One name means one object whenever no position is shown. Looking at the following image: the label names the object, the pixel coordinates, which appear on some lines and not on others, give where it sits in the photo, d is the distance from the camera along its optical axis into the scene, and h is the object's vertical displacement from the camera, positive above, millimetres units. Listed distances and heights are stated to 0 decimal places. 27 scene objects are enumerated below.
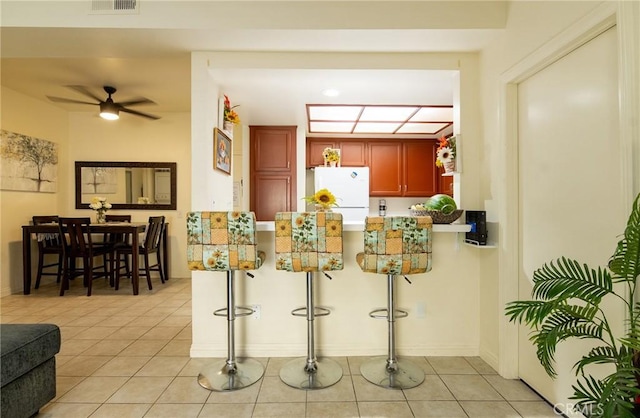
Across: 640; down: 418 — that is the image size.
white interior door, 1380 +184
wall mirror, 4695 +424
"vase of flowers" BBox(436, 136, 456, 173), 2322 +400
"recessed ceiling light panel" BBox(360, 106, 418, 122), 3340 +1076
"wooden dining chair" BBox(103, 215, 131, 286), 4287 -368
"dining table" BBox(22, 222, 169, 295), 3826 -270
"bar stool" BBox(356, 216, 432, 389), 1842 -211
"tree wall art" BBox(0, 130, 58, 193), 3766 +630
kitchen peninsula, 2316 -701
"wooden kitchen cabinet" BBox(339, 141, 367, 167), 4824 +848
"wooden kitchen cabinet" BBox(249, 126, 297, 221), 4090 +653
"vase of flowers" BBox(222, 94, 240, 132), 2625 +776
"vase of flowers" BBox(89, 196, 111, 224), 4152 +66
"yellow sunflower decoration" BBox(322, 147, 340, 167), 4434 +740
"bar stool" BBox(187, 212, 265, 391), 1857 -181
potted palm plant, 924 -383
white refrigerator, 4266 +295
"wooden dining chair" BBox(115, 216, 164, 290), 4051 -448
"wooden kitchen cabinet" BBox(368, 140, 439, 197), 4852 +633
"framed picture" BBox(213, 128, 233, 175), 2361 +473
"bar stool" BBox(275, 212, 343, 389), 1866 -187
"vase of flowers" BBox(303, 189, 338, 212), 2242 +79
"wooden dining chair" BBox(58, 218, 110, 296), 3779 -455
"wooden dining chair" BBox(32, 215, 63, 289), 3975 -424
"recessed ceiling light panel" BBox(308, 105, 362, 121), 3354 +1090
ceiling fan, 3555 +1226
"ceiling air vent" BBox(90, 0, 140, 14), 1992 +1284
